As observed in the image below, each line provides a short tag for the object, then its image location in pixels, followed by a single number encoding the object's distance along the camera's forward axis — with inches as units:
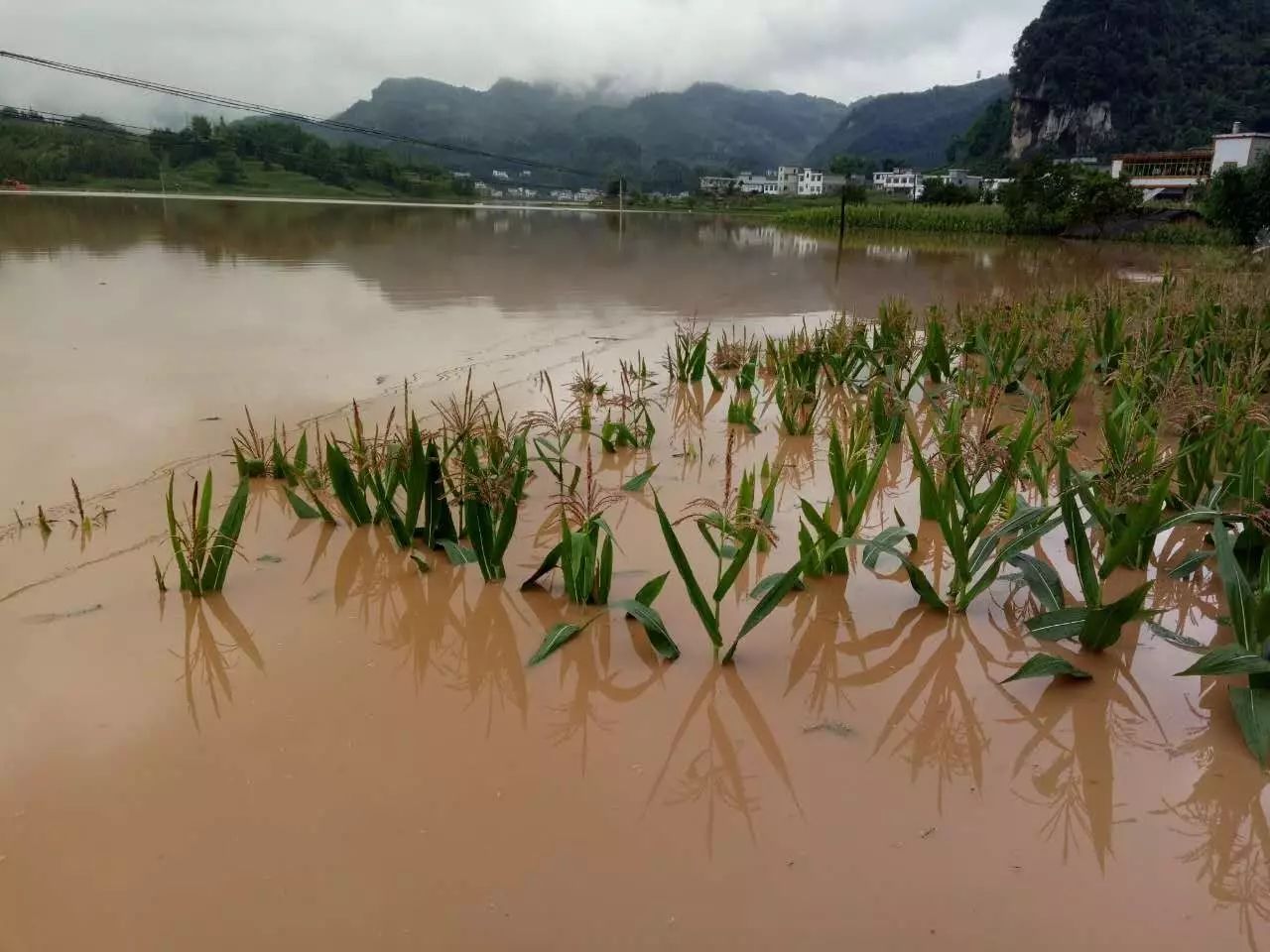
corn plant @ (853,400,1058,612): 105.0
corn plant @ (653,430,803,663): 92.8
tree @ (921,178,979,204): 1930.4
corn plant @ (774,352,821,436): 195.3
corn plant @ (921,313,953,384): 229.8
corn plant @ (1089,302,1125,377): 231.6
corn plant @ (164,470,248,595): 108.6
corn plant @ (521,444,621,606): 104.3
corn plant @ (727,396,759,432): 199.9
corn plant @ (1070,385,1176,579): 98.6
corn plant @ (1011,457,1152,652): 93.7
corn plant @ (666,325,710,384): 247.6
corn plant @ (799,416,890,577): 108.8
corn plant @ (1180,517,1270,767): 80.5
